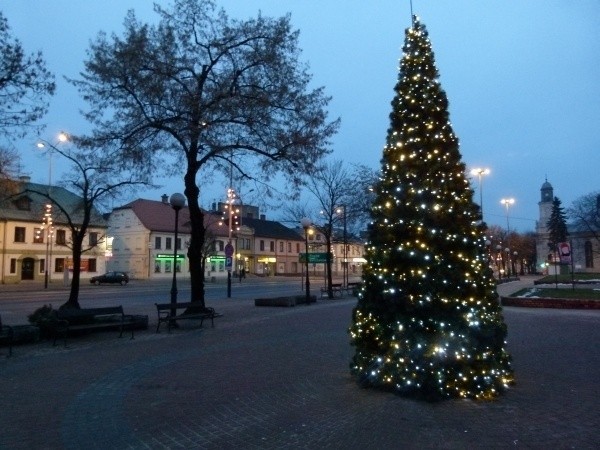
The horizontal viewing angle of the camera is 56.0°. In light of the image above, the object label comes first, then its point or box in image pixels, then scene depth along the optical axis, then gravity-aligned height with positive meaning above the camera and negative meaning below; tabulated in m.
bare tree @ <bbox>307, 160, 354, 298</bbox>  33.75 +3.92
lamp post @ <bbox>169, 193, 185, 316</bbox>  17.72 +2.15
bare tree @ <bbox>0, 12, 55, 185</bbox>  12.98 +4.63
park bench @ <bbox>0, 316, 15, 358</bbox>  11.99 -1.38
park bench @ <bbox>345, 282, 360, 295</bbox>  35.60 -1.16
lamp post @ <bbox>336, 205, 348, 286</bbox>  34.18 +3.59
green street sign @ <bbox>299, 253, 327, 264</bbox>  31.67 +0.71
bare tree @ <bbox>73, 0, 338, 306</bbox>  17.44 +5.40
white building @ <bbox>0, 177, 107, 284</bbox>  55.00 +3.01
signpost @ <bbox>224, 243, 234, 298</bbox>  32.09 +0.66
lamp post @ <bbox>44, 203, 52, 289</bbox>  45.03 +4.22
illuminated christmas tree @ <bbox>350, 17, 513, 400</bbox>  7.71 -0.07
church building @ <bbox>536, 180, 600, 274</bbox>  87.88 +4.11
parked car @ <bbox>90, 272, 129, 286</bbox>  56.09 -0.72
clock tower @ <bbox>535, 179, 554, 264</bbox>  107.60 +10.30
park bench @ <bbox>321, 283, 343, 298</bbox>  33.75 -1.21
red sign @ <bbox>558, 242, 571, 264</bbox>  26.75 +0.77
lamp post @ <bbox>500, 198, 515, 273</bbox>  77.71 +3.36
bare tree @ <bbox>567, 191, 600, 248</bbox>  68.19 +7.28
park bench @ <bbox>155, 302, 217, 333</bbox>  16.16 -1.32
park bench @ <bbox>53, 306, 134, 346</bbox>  13.87 -1.30
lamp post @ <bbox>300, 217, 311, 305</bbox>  27.81 +2.13
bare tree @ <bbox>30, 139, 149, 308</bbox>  18.75 +3.12
